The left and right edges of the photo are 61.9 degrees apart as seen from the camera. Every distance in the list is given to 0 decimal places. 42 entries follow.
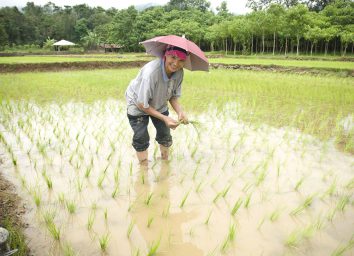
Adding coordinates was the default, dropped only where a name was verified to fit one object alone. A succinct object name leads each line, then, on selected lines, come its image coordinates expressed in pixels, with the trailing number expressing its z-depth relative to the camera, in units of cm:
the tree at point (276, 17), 2284
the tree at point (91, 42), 3362
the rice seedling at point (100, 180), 250
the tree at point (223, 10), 3926
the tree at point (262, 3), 4459
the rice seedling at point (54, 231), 176
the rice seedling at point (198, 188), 246
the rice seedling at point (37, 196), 212
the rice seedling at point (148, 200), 223
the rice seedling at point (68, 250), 161
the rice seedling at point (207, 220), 197
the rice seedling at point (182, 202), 219
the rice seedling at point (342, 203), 222
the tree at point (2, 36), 3200
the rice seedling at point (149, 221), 196
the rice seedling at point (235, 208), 212
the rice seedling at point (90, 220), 189
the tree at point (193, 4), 6116
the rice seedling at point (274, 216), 207
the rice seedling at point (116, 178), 257
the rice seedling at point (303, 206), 216
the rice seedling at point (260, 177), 262
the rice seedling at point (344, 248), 172
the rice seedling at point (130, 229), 185
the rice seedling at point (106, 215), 199
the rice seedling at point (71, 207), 206
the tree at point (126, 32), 3197
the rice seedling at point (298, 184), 252
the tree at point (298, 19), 2197
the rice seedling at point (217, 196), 229
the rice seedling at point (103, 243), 169
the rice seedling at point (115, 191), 234
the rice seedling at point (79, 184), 241
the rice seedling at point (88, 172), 267
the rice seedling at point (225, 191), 234
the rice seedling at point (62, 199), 218
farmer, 244
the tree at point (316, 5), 4025
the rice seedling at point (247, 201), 221
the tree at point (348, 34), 2022
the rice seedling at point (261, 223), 197
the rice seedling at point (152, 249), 163
